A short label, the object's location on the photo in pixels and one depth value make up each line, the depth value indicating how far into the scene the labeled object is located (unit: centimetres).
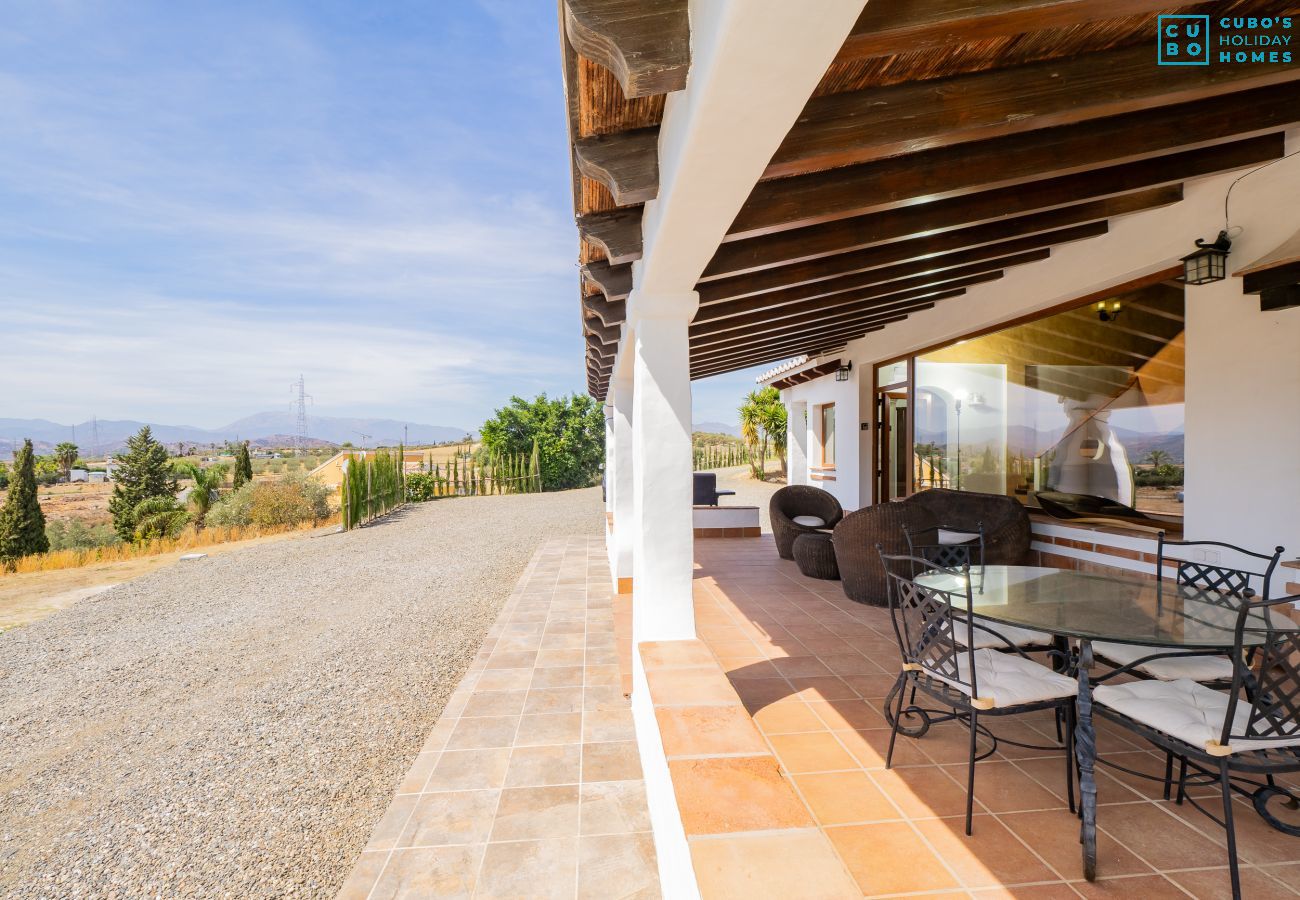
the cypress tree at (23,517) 1448
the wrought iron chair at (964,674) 212
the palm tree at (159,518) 1666
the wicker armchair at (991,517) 467
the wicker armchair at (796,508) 666
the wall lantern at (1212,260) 331
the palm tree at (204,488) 1856
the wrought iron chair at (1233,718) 173
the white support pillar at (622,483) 544
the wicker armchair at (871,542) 464
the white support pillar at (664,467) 271
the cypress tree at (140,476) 1933
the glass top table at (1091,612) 194
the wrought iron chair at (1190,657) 231
